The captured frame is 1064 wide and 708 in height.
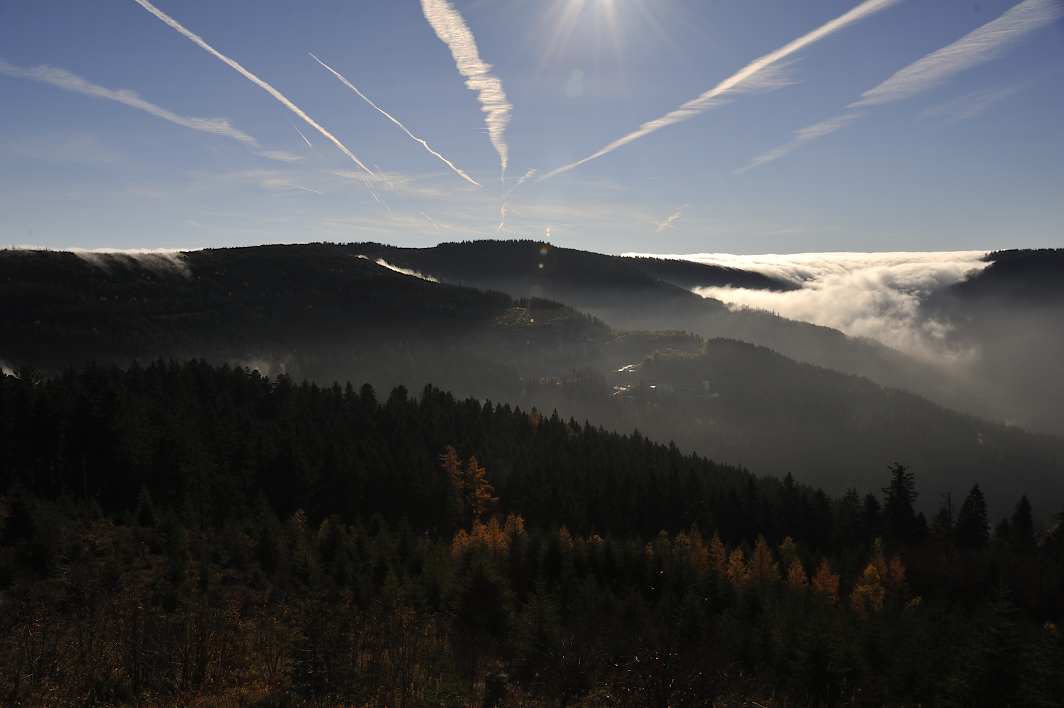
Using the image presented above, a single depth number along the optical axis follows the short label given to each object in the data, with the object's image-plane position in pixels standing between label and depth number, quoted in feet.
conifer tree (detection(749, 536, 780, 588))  241.55
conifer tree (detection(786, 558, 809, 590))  234.64
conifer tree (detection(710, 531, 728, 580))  245.22
